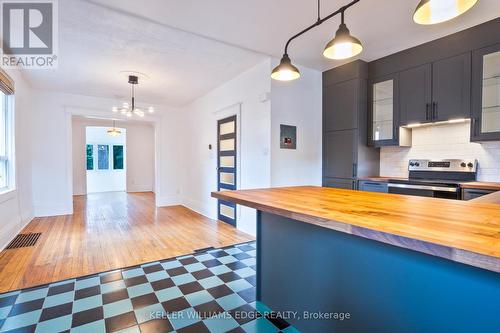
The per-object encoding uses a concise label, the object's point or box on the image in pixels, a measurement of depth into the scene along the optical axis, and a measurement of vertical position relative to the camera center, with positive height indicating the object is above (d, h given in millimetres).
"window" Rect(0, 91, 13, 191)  3584 +240
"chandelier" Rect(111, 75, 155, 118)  4314 +1048
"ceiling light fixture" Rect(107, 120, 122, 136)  7834 +963
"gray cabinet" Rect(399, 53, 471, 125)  2875 +898
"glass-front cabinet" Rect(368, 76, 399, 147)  3514 +743
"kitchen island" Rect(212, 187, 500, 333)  829 -462
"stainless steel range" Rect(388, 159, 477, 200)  2877 -207
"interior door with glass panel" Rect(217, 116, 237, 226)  4484 -3
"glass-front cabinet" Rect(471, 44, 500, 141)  2678 +754
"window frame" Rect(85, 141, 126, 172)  9601 +251
